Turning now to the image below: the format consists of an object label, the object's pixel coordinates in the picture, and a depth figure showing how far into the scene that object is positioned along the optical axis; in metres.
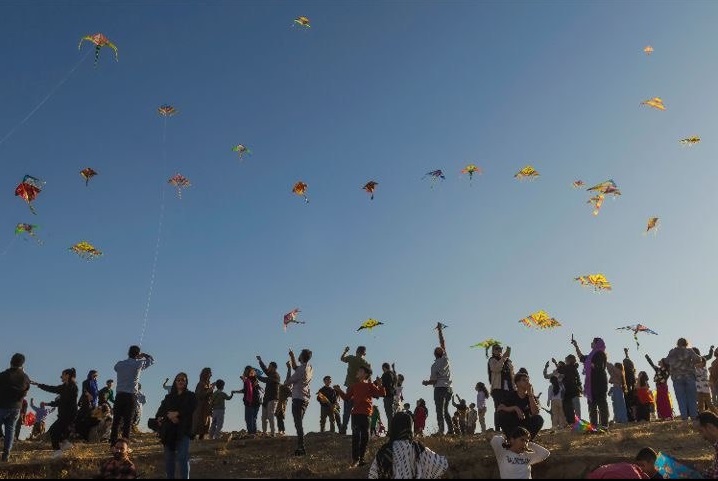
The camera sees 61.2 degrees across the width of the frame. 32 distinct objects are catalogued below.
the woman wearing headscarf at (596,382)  14.14
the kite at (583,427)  13.93
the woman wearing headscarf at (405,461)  8.80
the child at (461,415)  18.95
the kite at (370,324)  18.54
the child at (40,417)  20.41
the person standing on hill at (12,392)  11.71
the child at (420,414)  18.36
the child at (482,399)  18.62
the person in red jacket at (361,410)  11.20
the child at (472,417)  19.72
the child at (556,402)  17.47
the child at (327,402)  17.39
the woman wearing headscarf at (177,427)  9.11
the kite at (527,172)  20.94
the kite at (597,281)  19.77
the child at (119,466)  8.37
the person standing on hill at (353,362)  13.09
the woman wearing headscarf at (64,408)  13.88
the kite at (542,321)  19.75
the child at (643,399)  17.09
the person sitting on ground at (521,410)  10.76
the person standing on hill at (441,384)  14.46
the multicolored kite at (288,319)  20.60
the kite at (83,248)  18.36
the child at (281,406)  17.61
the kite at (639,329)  18.83
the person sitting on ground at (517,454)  8.92
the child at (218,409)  16.47
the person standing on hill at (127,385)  12.59
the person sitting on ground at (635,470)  7.45
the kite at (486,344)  17.62
